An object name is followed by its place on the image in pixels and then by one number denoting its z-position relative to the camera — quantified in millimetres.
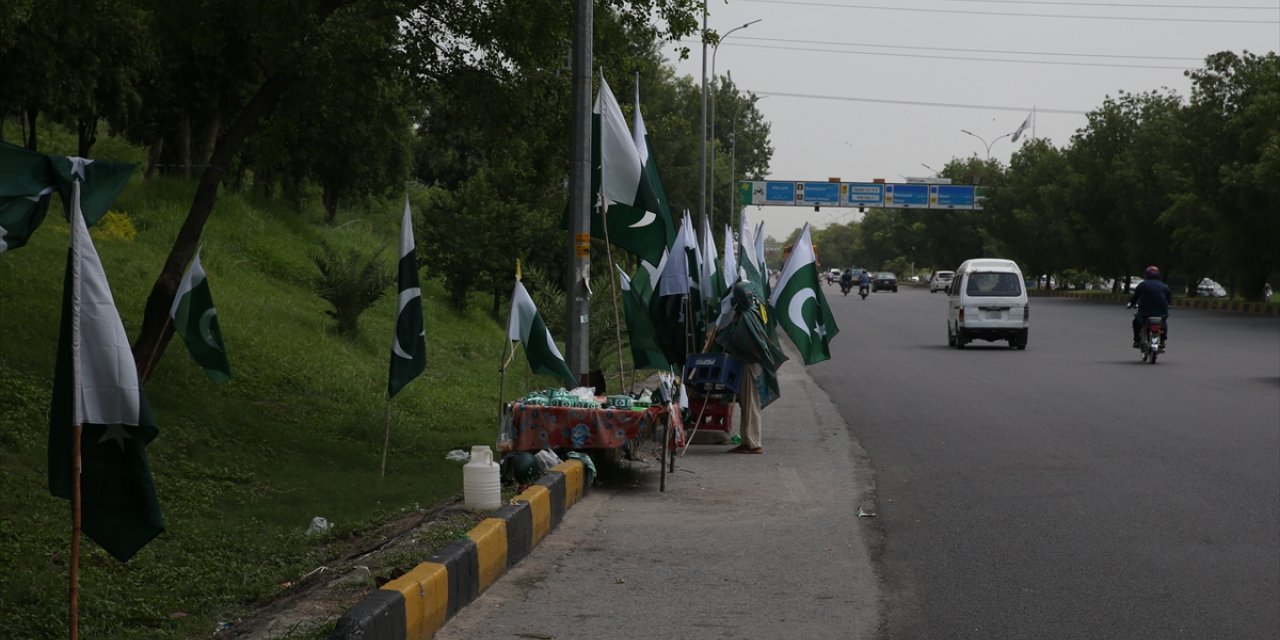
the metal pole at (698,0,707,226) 36900
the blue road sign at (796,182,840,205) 91750
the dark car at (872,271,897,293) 89688
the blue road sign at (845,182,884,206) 93331
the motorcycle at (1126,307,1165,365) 24234
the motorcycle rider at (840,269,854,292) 73625
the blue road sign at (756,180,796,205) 91312
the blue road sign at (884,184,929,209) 93625
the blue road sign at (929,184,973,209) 95250
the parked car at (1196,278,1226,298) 77069
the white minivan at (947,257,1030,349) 29188
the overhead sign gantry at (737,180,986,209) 91500
